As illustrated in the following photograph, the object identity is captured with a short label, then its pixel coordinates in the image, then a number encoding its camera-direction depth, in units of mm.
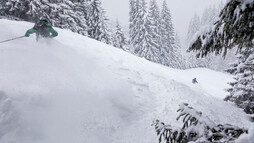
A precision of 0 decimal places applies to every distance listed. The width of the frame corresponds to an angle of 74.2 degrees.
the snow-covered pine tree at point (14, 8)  17125
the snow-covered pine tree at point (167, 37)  36256
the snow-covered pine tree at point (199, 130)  1983
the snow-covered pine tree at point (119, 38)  29916
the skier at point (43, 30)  9461
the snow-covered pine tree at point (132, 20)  34906
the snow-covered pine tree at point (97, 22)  27203
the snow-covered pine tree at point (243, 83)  11141
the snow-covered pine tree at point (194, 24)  63491
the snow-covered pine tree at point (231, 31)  2547
